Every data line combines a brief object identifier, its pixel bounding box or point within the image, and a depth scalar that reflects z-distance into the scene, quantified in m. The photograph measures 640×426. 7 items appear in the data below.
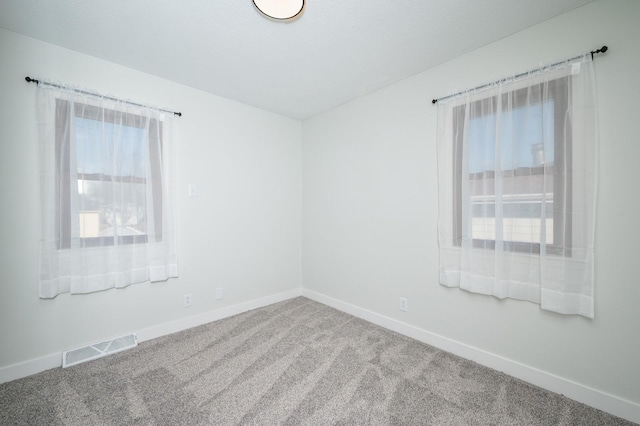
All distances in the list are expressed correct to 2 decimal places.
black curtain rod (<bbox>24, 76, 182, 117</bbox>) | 2.00
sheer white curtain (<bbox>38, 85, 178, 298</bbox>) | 2.08
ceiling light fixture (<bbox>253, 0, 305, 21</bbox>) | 1.59
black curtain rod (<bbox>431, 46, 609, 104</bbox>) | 1.63
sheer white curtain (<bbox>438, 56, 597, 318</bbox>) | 1.71
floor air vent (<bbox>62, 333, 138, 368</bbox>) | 2.12
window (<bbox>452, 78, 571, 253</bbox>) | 1.80
